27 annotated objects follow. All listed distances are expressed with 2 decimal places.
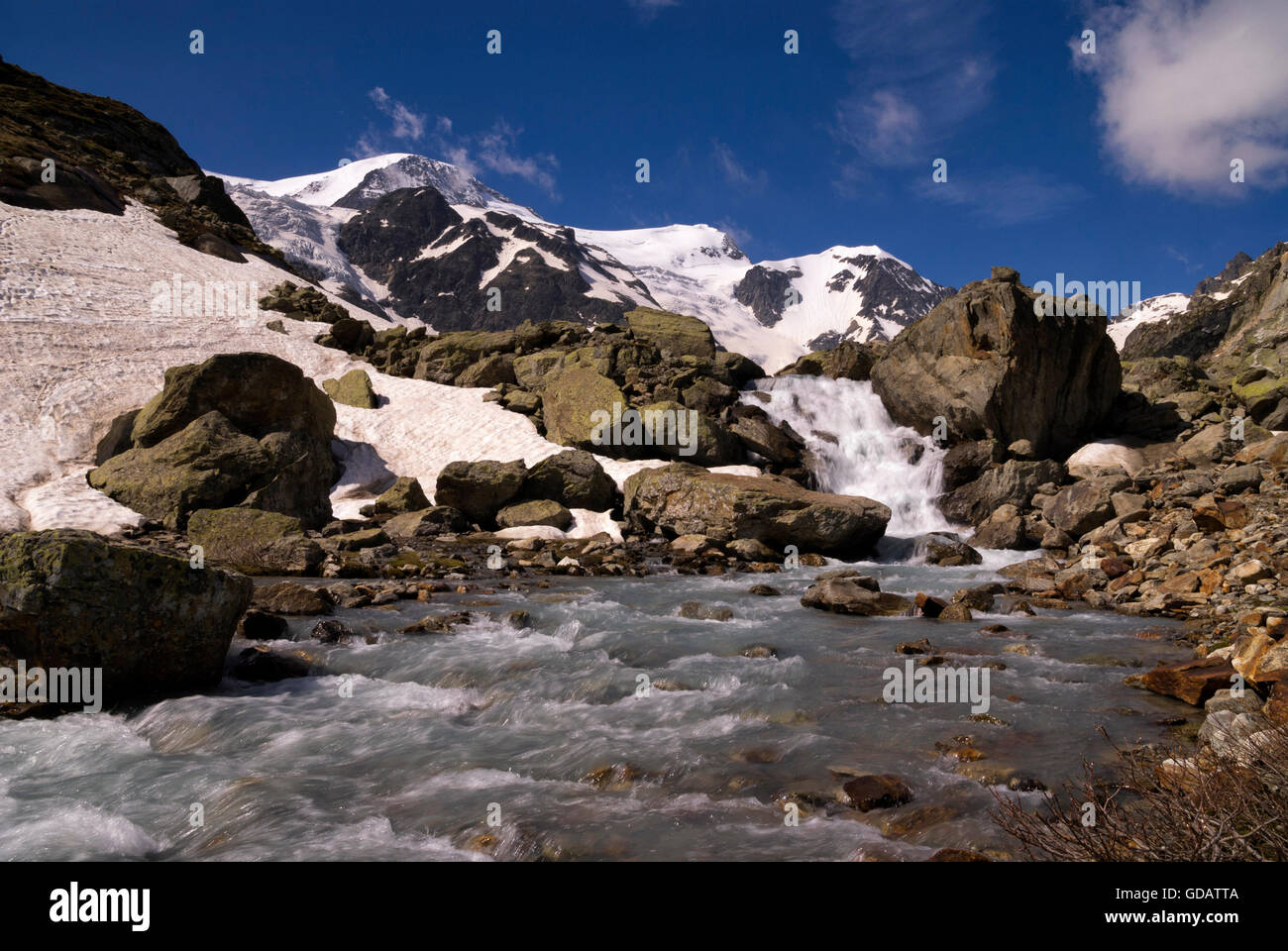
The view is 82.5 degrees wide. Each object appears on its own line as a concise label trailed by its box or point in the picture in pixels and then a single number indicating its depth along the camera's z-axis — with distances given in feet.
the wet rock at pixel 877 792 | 18.40
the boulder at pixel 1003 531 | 66.44
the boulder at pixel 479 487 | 75.05
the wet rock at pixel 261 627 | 34.04
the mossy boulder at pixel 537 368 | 108.17
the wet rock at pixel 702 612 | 41.75
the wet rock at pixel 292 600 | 39.22
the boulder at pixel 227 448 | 62.39
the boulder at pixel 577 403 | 90.43
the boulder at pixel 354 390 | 102.01
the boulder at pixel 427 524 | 70.85
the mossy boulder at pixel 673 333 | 121.08
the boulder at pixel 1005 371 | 83.46
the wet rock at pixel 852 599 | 43.34
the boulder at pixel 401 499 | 76.43
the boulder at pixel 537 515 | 73.36
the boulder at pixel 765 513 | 63.87
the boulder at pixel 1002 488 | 75.31
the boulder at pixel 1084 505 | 63.16
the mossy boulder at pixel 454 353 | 116.47
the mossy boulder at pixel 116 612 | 22.95
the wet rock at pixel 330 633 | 34.73
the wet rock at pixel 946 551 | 62.90
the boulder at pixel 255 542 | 52.95
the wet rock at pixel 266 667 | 28.94
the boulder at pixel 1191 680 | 24.97
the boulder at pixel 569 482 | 77.41
